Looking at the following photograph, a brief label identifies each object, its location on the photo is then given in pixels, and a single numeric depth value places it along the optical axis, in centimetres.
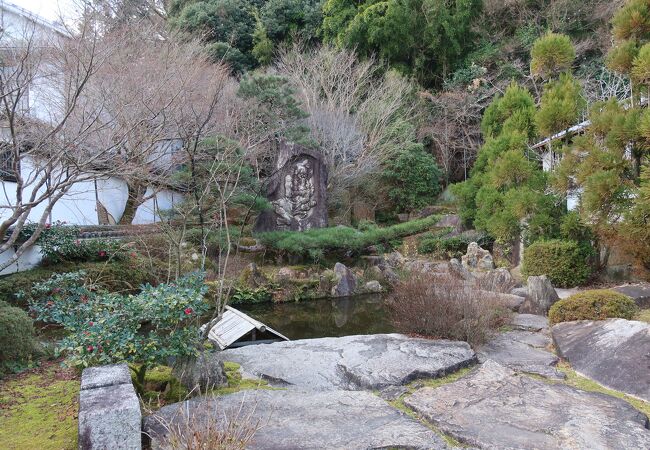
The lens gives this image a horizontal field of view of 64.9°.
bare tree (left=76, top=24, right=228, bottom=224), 844
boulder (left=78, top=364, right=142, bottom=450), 255
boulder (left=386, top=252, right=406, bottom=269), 1323
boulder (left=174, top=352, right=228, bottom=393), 376
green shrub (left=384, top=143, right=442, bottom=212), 1834
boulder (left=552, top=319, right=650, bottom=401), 398
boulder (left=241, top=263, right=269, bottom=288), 1135
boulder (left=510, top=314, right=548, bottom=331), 616
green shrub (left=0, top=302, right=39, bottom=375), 477
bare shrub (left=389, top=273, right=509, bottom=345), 540
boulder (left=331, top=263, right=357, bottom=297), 1185
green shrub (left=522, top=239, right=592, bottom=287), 869
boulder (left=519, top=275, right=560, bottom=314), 700
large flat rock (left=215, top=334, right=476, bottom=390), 434
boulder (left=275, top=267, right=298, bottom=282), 1166
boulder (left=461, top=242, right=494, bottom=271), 1234
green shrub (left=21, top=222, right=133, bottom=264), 923
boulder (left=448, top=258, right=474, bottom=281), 1020
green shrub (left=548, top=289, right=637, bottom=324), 534
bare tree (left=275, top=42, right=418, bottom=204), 1662
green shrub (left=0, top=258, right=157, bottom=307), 799
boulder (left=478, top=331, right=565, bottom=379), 453
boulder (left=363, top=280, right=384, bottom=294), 1219
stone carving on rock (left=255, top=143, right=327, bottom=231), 1354
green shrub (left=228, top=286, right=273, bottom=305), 1092
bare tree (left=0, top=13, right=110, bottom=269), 397
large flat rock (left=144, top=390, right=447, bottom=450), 289
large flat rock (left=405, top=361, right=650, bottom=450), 292
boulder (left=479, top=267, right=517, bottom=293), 791
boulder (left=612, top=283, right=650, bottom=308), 629
